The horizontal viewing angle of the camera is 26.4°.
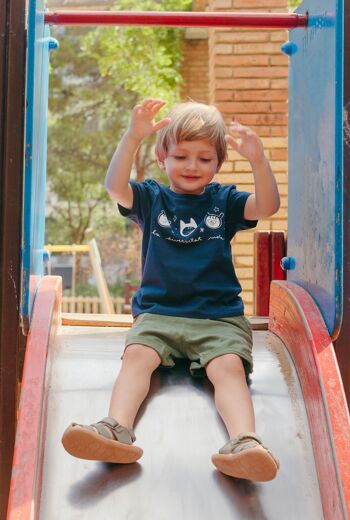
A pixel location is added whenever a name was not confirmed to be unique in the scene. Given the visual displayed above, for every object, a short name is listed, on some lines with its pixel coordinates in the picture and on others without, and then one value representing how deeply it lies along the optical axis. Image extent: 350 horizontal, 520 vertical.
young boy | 2.11
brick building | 5.05
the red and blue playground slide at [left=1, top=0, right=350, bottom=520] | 1.77
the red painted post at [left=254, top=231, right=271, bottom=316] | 3.20
